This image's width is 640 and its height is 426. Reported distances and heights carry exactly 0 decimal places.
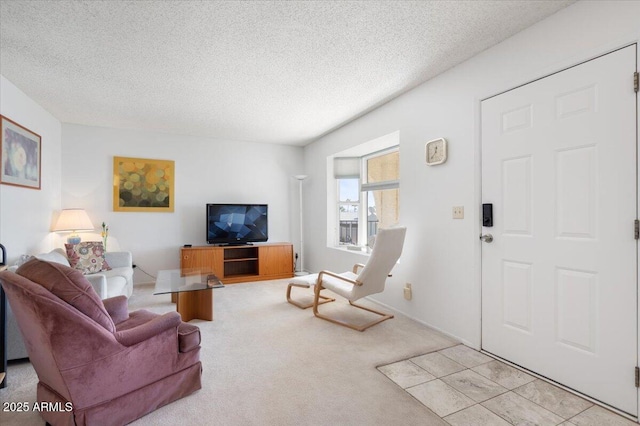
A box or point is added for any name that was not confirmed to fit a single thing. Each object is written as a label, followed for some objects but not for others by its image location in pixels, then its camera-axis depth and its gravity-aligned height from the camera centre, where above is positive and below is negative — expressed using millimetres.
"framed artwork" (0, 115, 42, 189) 3045 +634
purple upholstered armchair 1426 -720
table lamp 4098 -133
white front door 1762 -100
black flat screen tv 5129 -176
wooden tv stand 4812 -794
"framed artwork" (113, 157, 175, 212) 4805 +462
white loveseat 2309 -727
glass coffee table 3049 -863
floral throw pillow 3707 -549
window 4320 +294
